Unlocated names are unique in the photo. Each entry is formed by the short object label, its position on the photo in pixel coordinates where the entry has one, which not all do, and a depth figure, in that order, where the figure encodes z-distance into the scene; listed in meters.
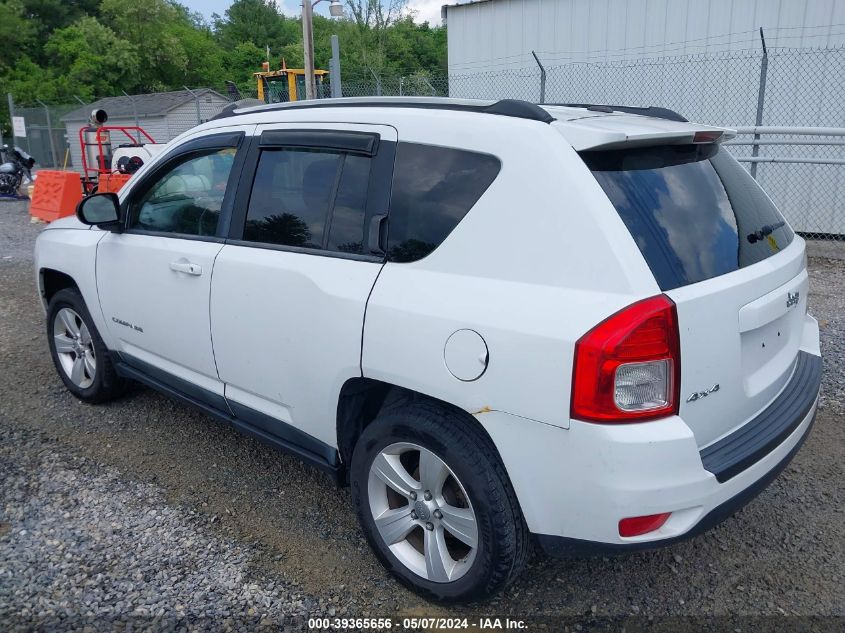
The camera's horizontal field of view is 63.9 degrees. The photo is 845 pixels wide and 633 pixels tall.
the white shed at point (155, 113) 25.48
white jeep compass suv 2.09
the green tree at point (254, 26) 69.69
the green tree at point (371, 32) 39.19
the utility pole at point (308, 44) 13.08
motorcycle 17.20
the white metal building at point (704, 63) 8.95
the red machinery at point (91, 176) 12.37
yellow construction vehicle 18.59
